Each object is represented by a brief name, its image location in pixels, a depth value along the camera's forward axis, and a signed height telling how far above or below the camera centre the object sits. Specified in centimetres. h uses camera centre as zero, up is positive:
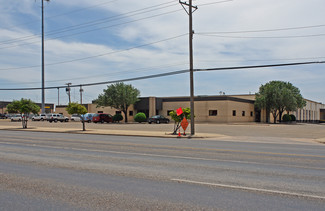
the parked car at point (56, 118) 5923 -42
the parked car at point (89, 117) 5628 -26
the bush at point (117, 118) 5816 -48
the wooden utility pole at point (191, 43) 2585 +577
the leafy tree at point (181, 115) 2672 -1
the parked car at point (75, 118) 6366 -48
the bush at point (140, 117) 5600 -32
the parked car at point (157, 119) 5266 -65
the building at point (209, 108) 5391 +127
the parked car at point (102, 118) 5441 -43
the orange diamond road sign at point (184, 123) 2550 -64
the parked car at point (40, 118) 6416 -44
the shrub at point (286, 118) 6438 -75
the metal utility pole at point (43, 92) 5377 +389
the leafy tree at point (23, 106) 3819 +118
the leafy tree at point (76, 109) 3341 +69
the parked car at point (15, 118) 6619 -42
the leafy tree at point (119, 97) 5828 +339
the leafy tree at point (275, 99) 6025 +290
